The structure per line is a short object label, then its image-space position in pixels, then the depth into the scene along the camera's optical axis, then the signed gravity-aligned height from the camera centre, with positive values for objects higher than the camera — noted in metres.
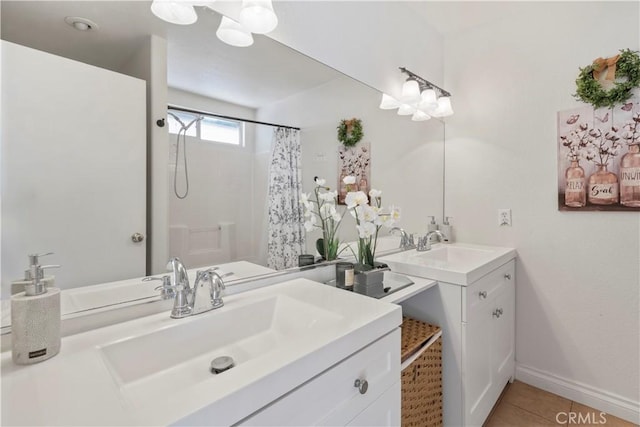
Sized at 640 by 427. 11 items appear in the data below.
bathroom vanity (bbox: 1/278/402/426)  0.52 -0.33
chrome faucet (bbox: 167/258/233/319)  0.91 -0.25
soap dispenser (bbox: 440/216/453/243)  2.21 -0.14
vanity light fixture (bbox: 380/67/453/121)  1.93 +0.76
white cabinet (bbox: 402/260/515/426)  1.35 -0.61
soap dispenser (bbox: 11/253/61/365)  0.63 -0.24
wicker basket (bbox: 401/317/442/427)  1.16 -0.69
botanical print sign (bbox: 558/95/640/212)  1.58 +0.30
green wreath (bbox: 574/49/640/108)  1.56 +0.71
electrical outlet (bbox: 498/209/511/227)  2.01 -0.03
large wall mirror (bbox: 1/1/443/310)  0.80 +0.44
